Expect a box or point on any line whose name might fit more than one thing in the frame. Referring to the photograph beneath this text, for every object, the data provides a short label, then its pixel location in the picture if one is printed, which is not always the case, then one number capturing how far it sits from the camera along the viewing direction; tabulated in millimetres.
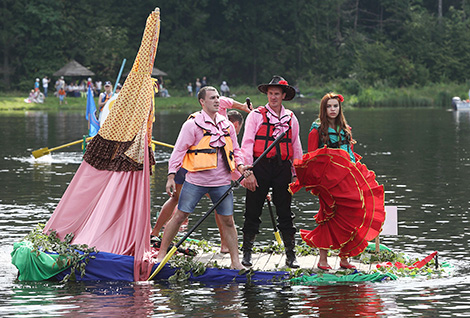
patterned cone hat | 18367
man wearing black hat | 17278
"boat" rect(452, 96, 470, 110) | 91623
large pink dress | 17915
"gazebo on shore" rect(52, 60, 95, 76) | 110117
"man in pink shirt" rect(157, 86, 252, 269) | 16981
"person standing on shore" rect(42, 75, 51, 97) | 104767
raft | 16981
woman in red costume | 16840
